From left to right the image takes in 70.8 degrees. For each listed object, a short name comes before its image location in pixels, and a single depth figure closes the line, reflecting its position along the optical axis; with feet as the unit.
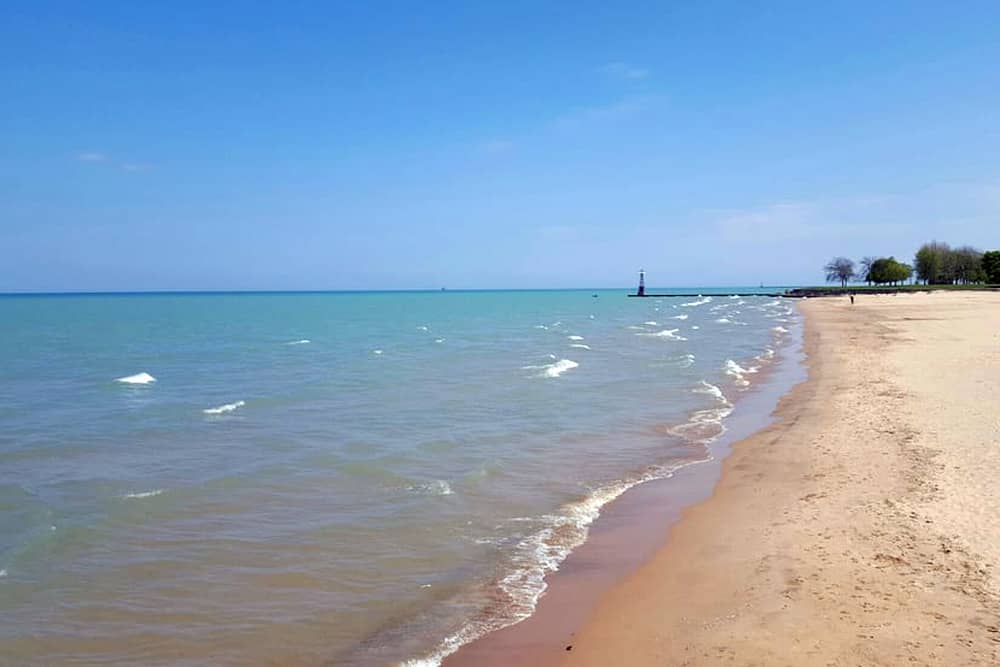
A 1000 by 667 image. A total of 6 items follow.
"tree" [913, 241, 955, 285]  485.56
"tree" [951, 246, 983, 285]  477.36
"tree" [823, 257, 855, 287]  611.47
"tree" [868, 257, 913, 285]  520.42
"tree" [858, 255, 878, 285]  574.72
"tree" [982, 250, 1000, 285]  411.75
